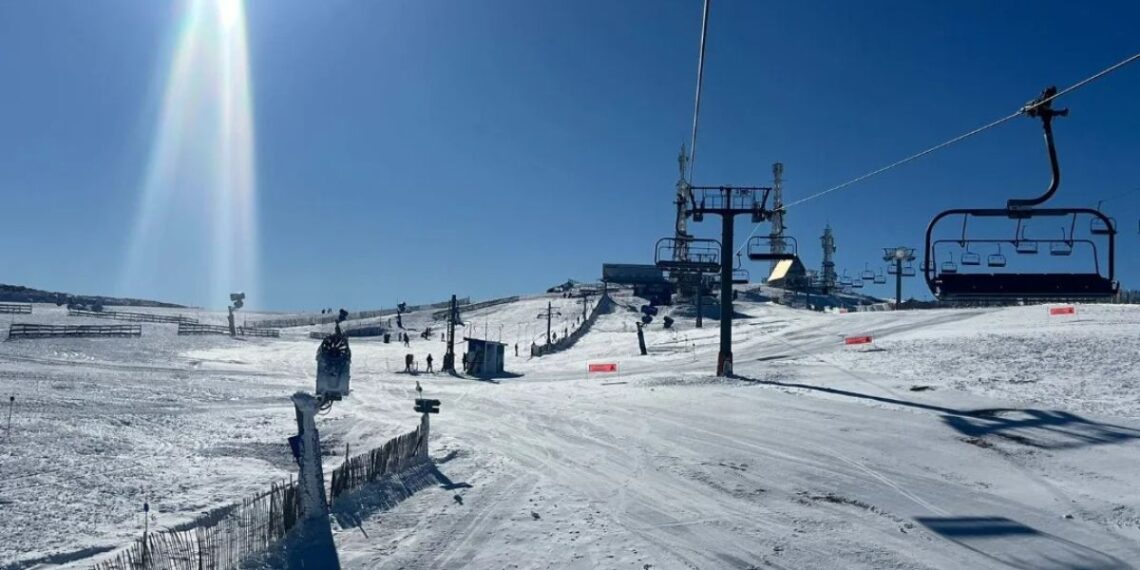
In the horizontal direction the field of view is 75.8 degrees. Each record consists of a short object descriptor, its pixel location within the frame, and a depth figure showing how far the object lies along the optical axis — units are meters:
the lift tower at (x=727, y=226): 33.81
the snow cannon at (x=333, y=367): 17.62
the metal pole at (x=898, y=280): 77.00
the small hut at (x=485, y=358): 50.16
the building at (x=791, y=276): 107.44
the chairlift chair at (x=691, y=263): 38.06
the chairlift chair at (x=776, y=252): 33.46
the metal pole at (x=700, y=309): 67.88
